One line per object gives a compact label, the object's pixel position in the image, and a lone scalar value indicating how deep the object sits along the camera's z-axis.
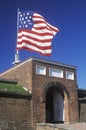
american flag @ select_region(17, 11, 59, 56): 23.31
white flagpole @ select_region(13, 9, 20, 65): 28.08
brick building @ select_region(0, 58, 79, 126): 24.06
